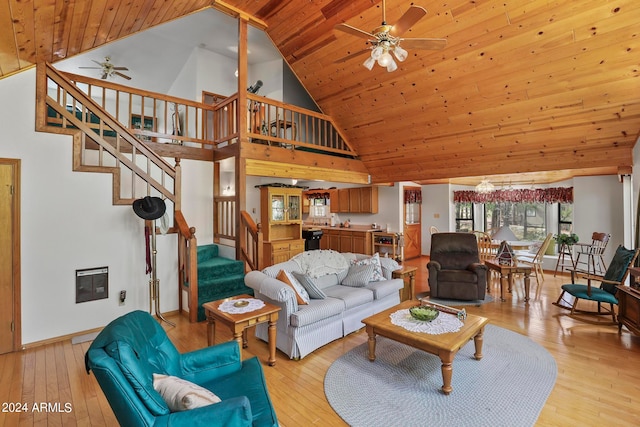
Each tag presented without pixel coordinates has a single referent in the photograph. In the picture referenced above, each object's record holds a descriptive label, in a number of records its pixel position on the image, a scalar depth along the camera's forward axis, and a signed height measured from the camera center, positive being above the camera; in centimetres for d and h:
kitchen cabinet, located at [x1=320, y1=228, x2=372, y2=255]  812 -80
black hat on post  362 +4
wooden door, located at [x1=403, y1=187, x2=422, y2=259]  869 -31
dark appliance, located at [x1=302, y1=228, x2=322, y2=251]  815 -68
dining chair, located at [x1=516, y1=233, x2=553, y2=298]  516 -84
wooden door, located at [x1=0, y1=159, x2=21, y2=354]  314 -46
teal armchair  132 -90
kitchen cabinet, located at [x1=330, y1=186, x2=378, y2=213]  831 +35
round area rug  221 -147
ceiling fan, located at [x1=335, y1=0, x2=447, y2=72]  273 +158
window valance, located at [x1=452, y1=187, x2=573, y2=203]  691 +42
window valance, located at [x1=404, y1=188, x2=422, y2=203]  869 +48
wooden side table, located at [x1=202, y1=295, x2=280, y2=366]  269 -100
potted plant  609 -54
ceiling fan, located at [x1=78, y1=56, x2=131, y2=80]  565 +269
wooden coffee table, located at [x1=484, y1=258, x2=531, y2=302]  477 -95
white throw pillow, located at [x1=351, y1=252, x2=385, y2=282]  427 -75
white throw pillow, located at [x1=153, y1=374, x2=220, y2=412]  149 -91
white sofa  309 -107
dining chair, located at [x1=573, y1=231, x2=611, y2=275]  576 -80
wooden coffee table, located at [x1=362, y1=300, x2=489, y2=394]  245 -108
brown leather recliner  477 -93
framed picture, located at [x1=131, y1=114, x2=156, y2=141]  766 +233
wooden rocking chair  371 -98
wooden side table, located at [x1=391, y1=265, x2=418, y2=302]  463 -106
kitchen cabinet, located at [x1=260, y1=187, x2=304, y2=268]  639 -24
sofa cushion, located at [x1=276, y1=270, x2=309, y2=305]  330 -83
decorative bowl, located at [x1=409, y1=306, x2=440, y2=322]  288 -97
